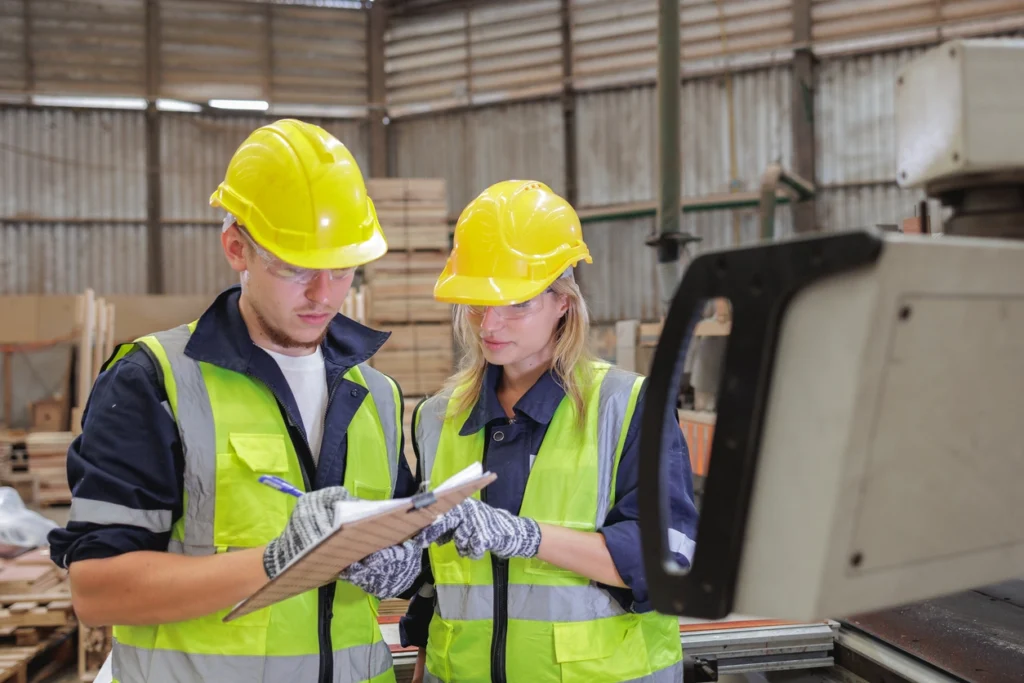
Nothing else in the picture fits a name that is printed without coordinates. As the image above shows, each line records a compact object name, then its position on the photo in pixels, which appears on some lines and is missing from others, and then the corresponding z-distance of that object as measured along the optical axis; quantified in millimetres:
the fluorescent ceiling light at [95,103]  11148
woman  1750
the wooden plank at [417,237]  7965
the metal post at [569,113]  10914
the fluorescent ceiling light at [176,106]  11469
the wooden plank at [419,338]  7879
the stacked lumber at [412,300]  7820
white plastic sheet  5797
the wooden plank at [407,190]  8133
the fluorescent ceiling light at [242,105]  11500
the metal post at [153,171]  11281
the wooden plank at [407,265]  7828
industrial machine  730
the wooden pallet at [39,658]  4574
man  1425
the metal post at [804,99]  9727
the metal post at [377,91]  11656
